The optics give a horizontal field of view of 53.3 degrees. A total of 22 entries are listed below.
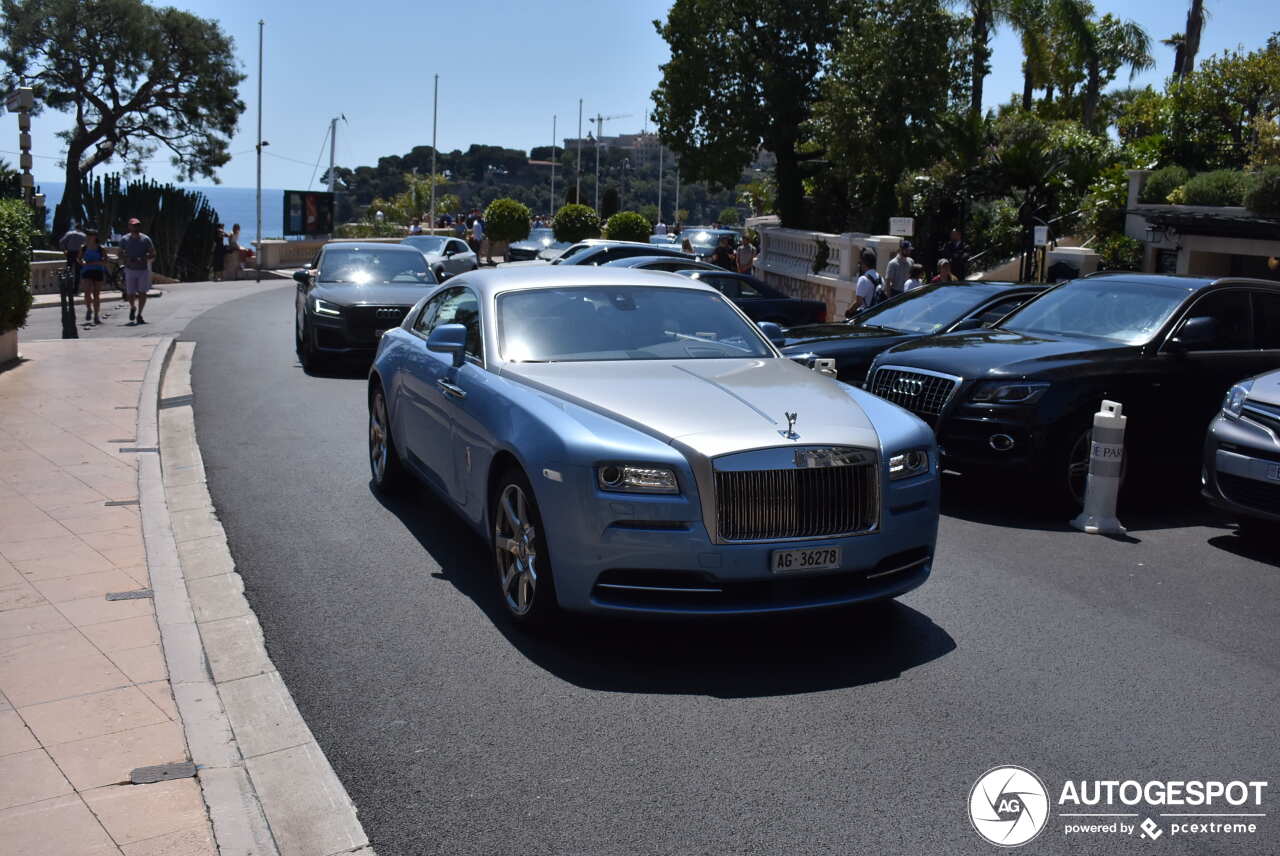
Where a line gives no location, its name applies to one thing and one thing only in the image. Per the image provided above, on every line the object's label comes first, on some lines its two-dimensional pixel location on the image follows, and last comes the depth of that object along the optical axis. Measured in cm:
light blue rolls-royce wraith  549
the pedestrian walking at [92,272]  2272
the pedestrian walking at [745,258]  2691
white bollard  854
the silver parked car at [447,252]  2920
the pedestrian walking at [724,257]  2520
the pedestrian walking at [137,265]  2258
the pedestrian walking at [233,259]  4216
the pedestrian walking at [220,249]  4200
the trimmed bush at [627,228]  4597
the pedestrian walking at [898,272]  1955
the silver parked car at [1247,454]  811
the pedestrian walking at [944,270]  1635
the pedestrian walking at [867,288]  1736
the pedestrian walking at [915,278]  1796
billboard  4978
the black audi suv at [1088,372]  903
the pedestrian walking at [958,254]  2372
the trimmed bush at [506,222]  5297
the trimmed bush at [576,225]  4962
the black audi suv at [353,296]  1603
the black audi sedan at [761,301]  1817
